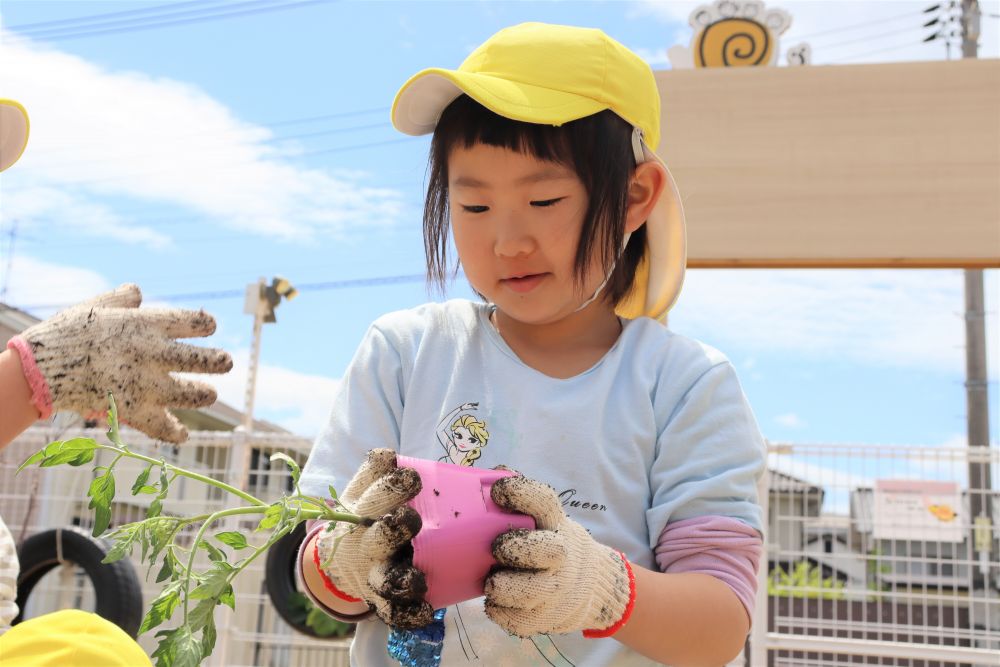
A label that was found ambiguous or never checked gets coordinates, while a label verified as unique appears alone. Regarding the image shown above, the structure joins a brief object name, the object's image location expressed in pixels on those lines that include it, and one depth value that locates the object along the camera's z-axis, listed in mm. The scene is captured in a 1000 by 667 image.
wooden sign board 2705
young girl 1132
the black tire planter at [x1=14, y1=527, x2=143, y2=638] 3787
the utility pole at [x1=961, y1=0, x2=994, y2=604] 12773
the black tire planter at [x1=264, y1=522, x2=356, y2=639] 4055
